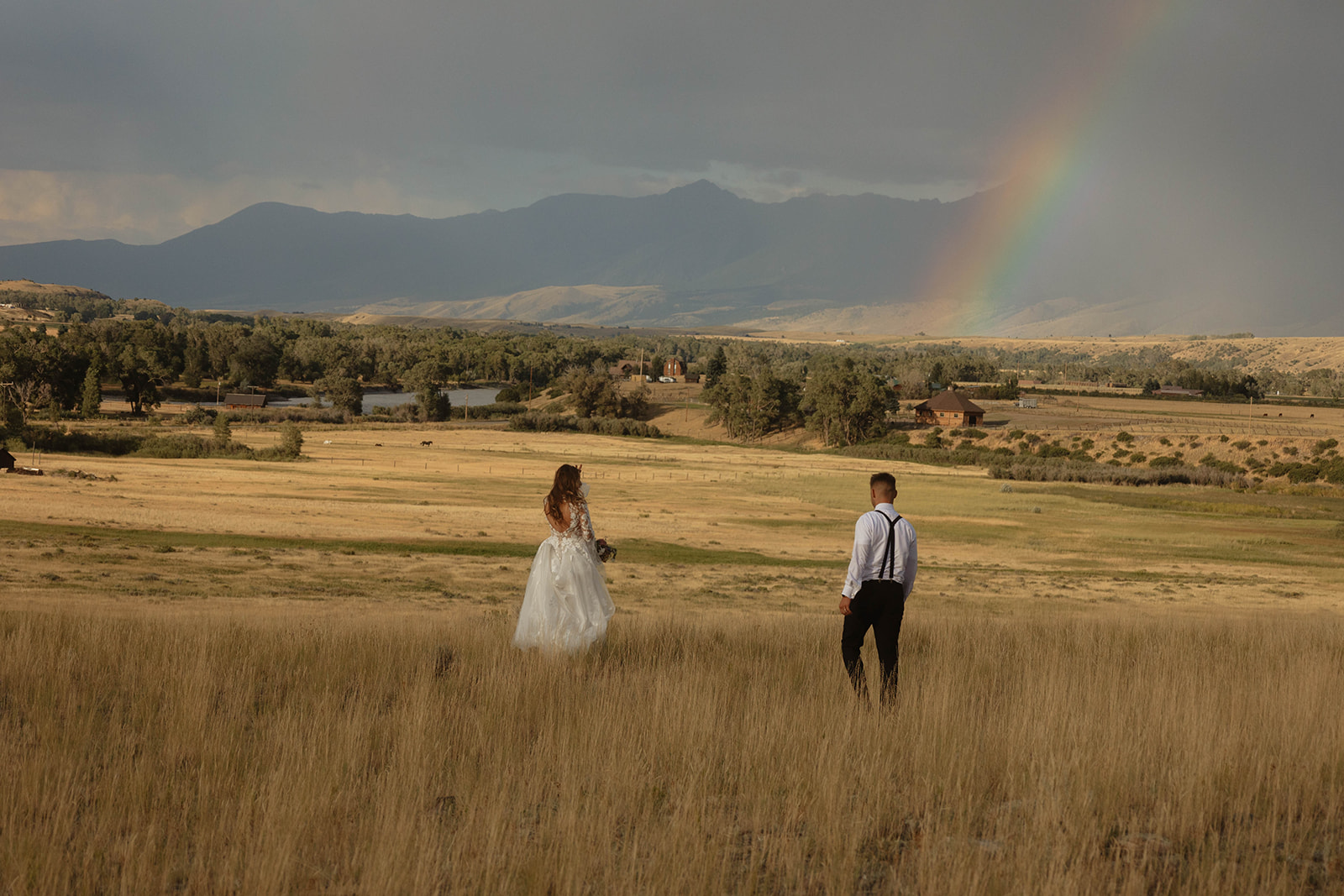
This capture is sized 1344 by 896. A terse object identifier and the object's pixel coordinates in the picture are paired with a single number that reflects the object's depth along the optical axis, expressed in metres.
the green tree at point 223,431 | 87.44
